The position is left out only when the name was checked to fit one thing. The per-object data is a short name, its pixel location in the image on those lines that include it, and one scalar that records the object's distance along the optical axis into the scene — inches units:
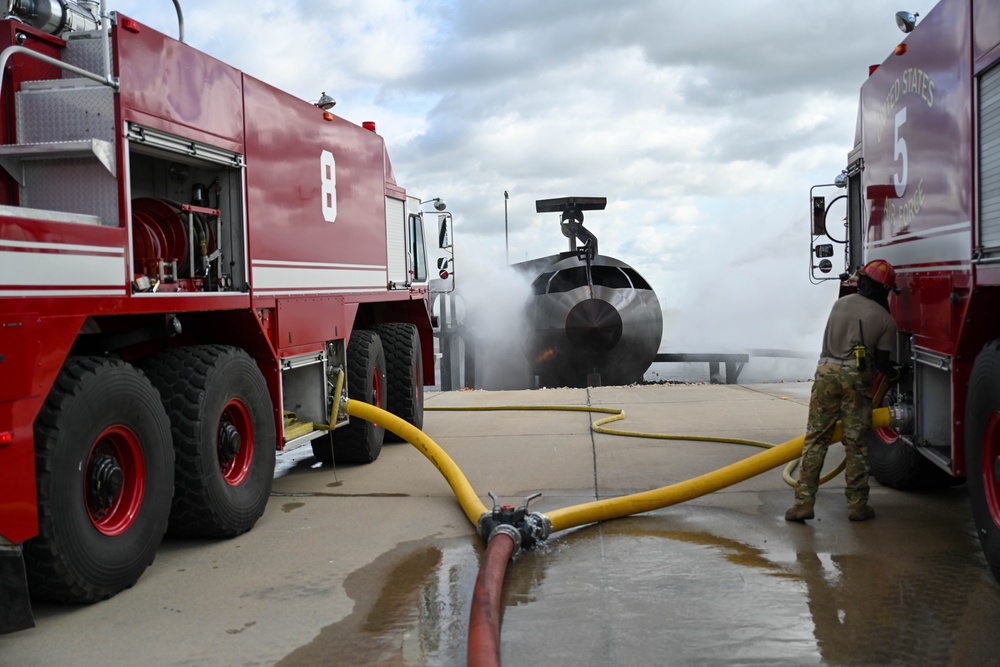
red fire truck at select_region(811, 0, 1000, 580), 204.1
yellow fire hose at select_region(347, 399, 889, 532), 258.2
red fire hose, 152.8
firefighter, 262.5
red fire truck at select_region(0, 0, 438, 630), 180.5
